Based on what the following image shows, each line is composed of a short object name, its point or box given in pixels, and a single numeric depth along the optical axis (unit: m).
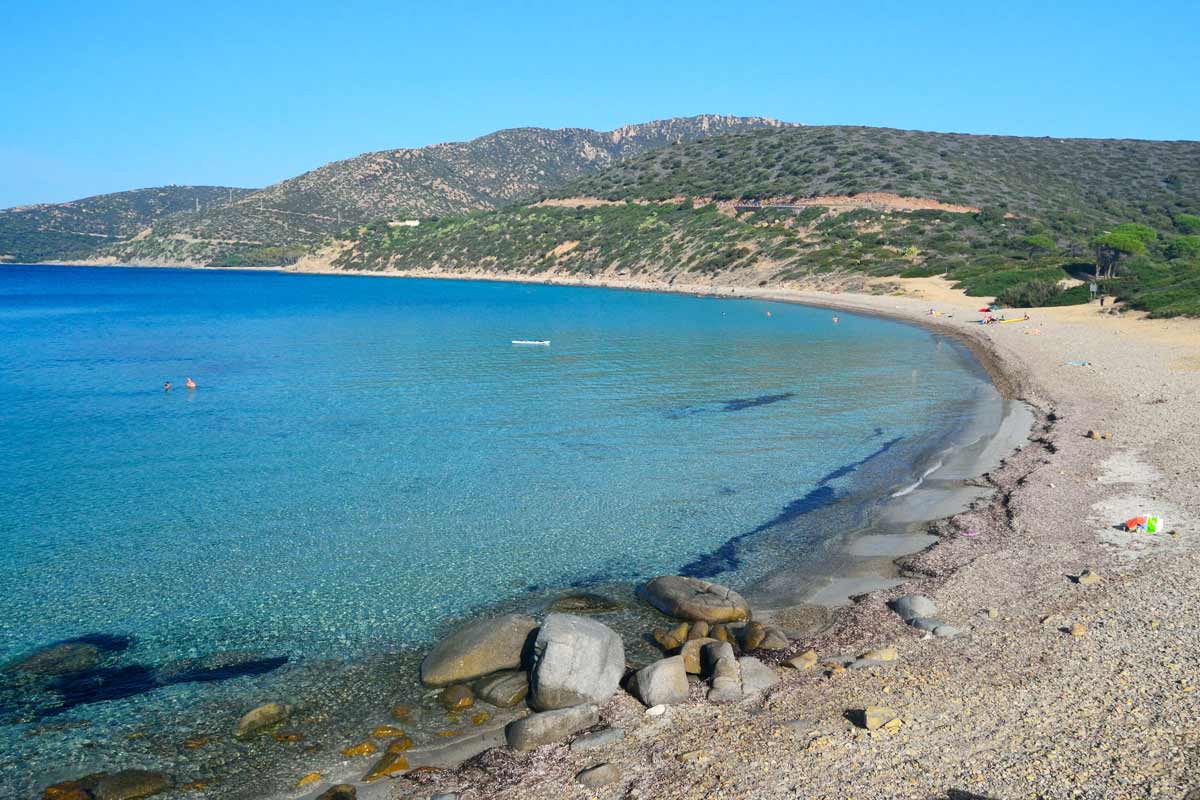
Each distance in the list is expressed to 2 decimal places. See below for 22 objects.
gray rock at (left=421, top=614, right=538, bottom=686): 8.86
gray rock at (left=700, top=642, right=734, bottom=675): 8.70
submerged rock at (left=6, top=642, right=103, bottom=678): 9.26
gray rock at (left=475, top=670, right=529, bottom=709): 8.41
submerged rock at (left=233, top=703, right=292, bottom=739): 7.95
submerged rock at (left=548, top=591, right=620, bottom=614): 10.72
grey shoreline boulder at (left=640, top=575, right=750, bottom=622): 10.16
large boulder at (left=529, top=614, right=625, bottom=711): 8.19
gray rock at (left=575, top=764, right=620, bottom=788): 6.77
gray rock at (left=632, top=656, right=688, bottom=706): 8.10
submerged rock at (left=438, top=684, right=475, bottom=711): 8.34
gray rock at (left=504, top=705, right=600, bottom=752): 7.55
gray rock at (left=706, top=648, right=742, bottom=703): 8.06
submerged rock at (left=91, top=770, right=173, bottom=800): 6.98
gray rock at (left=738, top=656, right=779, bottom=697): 8.21
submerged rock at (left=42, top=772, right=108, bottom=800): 6.99
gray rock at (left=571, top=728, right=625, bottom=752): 7.39
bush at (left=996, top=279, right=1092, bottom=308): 46.41
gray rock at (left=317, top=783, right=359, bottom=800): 6.86
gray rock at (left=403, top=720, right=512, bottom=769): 7.38
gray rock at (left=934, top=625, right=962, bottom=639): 9.03
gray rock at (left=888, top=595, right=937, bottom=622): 9.69
